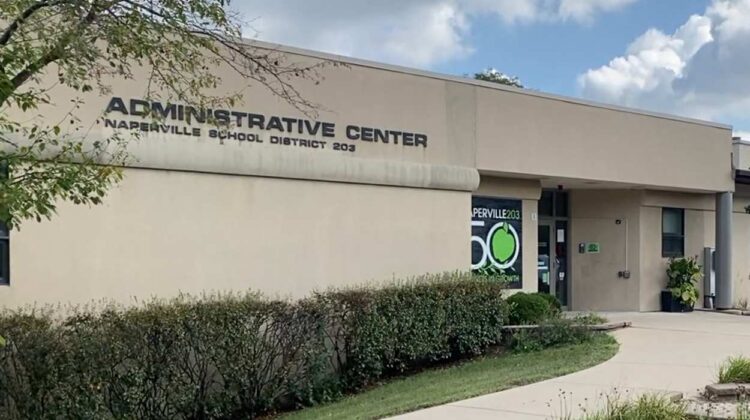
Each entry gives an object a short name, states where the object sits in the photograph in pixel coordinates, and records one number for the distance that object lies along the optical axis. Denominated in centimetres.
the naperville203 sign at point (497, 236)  1792
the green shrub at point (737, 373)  1006
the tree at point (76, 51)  740
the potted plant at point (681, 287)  2177
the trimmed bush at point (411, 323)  1273
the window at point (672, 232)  2248
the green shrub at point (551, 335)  1414
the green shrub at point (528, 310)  1523
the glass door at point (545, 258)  2105
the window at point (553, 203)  2150
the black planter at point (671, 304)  2180
